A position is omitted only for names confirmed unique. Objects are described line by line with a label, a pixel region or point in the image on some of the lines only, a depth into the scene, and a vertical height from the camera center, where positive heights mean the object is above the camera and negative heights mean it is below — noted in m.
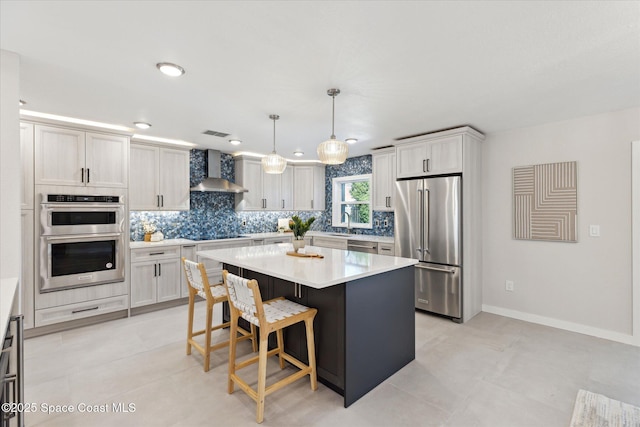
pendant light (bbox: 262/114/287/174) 3.37 +0.57
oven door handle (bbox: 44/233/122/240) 3.45 -0.26
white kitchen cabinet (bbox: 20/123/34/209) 3.29 +0.54
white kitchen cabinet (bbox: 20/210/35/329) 3.29 -0.61
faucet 6.13 -0.19
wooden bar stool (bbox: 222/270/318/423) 2.04 -0.75
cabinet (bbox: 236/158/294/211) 5.66 +0.52
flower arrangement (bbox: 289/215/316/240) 3.19 -0.14
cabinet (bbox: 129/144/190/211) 4.39 +0.54
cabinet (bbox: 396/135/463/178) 3.87 +0.78
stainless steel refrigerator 3.83 -0.32
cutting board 2.99 -0.41
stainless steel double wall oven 3.42 -0.31
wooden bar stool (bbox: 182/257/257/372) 2.66 -0.76
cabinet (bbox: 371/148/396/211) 5.07 +0.61
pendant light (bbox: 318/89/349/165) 2.69 +0.57
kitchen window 6.09 +0.25
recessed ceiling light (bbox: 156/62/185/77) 2.23 +1.09
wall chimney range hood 5.03 +0.57
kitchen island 2.23 -0.79
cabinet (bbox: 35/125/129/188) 3.43 +0.68
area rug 1.99 -1.37
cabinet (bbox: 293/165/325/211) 6.38 +0.55
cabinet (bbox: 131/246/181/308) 4.10 -0.85
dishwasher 4.86 -0.53
